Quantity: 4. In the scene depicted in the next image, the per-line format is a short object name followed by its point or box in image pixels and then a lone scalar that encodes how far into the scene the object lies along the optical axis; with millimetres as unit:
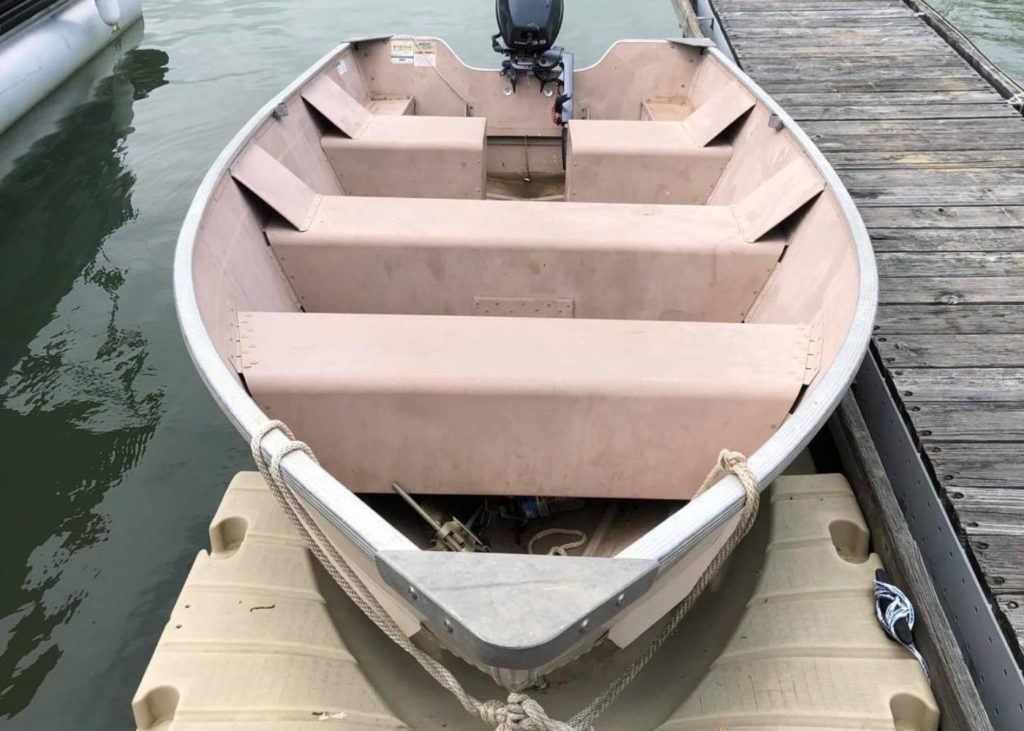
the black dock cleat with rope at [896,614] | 2154
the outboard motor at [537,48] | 4680
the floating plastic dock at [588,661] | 1993
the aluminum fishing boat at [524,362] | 1544
